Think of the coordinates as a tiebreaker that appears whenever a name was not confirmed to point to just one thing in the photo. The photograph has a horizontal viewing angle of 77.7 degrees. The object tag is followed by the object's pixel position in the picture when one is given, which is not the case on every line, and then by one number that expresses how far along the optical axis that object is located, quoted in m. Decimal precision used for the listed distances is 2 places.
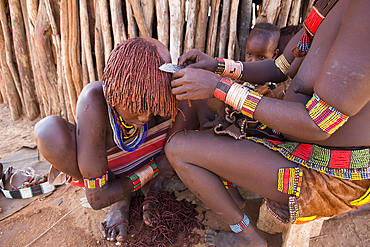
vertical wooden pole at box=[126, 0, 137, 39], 2.65
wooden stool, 1.54
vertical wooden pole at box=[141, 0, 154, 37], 2.67
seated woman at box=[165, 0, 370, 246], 0.96
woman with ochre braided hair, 1.27
